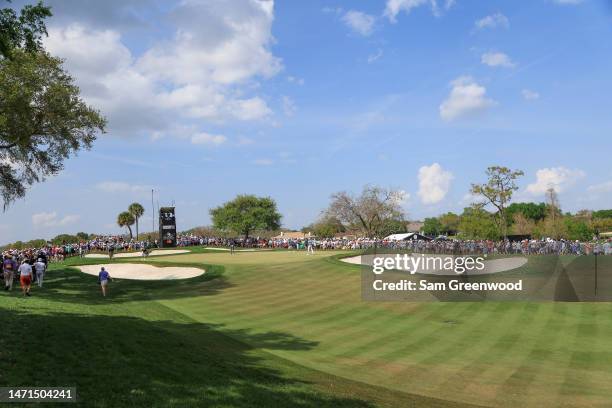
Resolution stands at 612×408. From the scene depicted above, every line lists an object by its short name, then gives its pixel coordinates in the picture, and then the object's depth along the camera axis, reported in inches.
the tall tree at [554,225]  4092.0
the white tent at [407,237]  2971.2
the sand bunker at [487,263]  1608.0
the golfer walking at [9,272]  1110.8
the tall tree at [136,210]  4886.8
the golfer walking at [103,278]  1165.1
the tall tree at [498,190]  3196.4
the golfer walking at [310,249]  2315.7
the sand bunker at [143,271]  1555.1
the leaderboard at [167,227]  2753.4
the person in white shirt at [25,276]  1018.1
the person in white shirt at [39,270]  1221.7
